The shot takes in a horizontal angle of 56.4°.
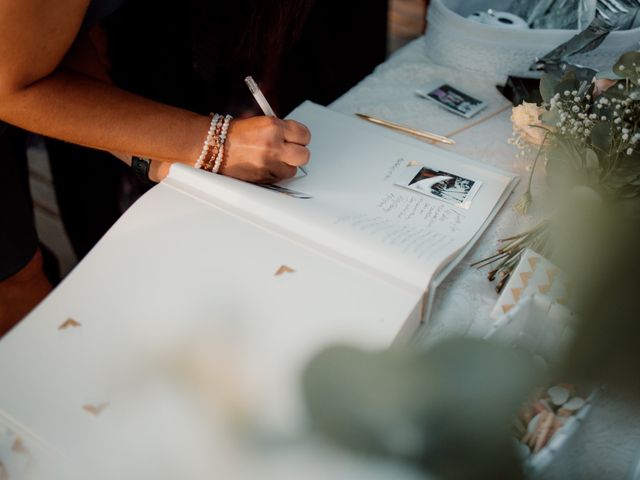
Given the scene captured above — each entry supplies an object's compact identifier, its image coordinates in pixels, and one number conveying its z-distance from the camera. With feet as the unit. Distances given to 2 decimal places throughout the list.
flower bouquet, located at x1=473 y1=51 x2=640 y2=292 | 2.27
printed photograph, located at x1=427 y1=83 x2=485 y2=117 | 3.55
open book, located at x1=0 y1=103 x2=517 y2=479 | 1.74
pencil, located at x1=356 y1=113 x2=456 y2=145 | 3.30
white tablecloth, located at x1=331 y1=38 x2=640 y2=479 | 1.94
